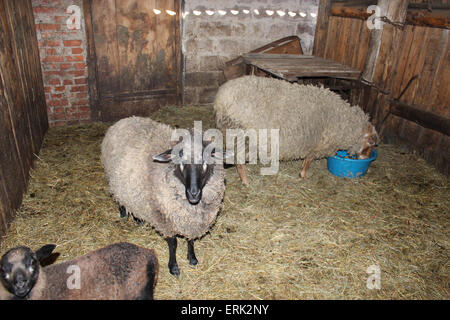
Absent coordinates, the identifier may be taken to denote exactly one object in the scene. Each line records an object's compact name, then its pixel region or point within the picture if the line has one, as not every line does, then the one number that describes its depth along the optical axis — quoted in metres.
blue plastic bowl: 4.92
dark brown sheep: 2.19
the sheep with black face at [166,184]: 2.76
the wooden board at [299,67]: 5.24
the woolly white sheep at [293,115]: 4.44
